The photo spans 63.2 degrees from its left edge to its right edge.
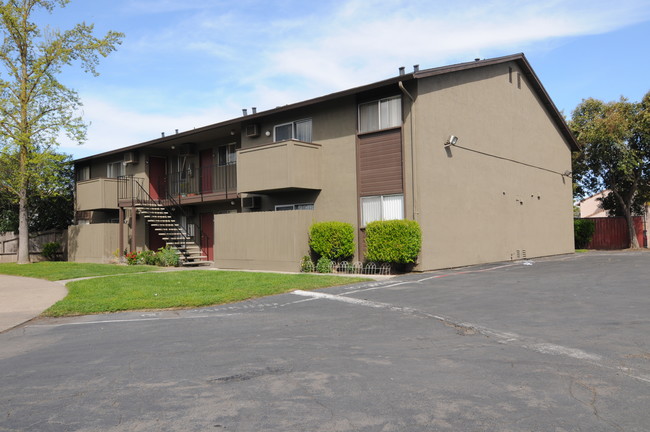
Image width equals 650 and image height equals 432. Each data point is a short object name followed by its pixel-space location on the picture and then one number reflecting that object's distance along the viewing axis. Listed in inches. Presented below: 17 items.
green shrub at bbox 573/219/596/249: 1263.5
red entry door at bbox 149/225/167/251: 1027.9
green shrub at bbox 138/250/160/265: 863.7
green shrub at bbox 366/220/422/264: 608.4
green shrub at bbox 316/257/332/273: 660.7
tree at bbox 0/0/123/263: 944.9
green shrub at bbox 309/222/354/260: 657.6
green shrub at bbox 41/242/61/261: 1079.6
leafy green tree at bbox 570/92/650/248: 1147.3
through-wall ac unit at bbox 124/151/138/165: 1020.5
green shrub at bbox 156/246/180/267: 834.8
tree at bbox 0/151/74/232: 1118.7
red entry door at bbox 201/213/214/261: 951.0
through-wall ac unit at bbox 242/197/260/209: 807.7
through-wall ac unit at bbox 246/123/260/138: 799.7
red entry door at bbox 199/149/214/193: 951.6
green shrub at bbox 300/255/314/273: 673.6
